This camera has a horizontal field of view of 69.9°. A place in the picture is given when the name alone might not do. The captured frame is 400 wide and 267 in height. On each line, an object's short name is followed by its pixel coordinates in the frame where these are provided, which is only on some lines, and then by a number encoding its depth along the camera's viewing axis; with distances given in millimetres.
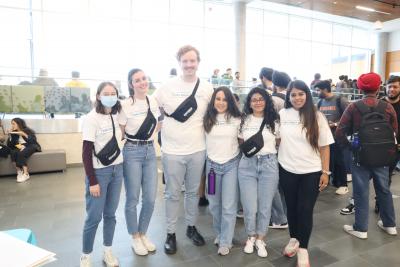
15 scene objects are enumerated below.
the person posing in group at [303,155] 2117
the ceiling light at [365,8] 10766
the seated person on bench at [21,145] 4914
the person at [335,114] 4031
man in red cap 2568
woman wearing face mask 1959
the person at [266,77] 3148
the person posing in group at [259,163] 2266
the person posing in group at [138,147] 2219
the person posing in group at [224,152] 2291
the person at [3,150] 4902
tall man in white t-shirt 2291
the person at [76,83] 6003
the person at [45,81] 5734
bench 4992
